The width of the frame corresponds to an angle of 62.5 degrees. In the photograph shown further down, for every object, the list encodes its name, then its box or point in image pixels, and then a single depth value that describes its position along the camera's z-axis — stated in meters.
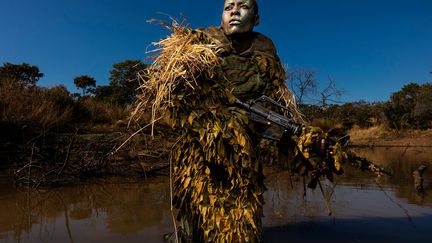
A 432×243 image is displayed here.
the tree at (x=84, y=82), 27.30
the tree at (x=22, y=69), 25.65
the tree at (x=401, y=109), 24.41
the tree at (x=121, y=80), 20.95
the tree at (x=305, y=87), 17.49
